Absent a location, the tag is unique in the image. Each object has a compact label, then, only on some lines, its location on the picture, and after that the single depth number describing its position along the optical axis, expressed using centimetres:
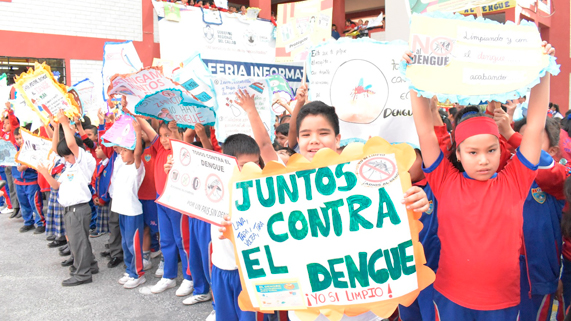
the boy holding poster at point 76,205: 444
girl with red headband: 192
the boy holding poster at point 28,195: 661
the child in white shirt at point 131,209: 440
